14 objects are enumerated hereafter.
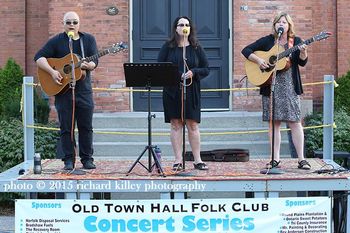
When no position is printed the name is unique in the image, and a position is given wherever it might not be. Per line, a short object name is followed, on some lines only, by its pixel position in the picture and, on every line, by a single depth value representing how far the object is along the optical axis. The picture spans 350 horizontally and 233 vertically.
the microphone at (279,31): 9.60
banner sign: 8.83
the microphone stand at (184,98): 9.39
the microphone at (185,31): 9.67
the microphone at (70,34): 9.64
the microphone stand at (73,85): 9.55
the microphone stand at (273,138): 9.46
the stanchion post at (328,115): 11.51
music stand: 9.35
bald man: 9.84
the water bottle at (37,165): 9.58
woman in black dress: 9.96
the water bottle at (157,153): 9.82
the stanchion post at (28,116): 11.63
